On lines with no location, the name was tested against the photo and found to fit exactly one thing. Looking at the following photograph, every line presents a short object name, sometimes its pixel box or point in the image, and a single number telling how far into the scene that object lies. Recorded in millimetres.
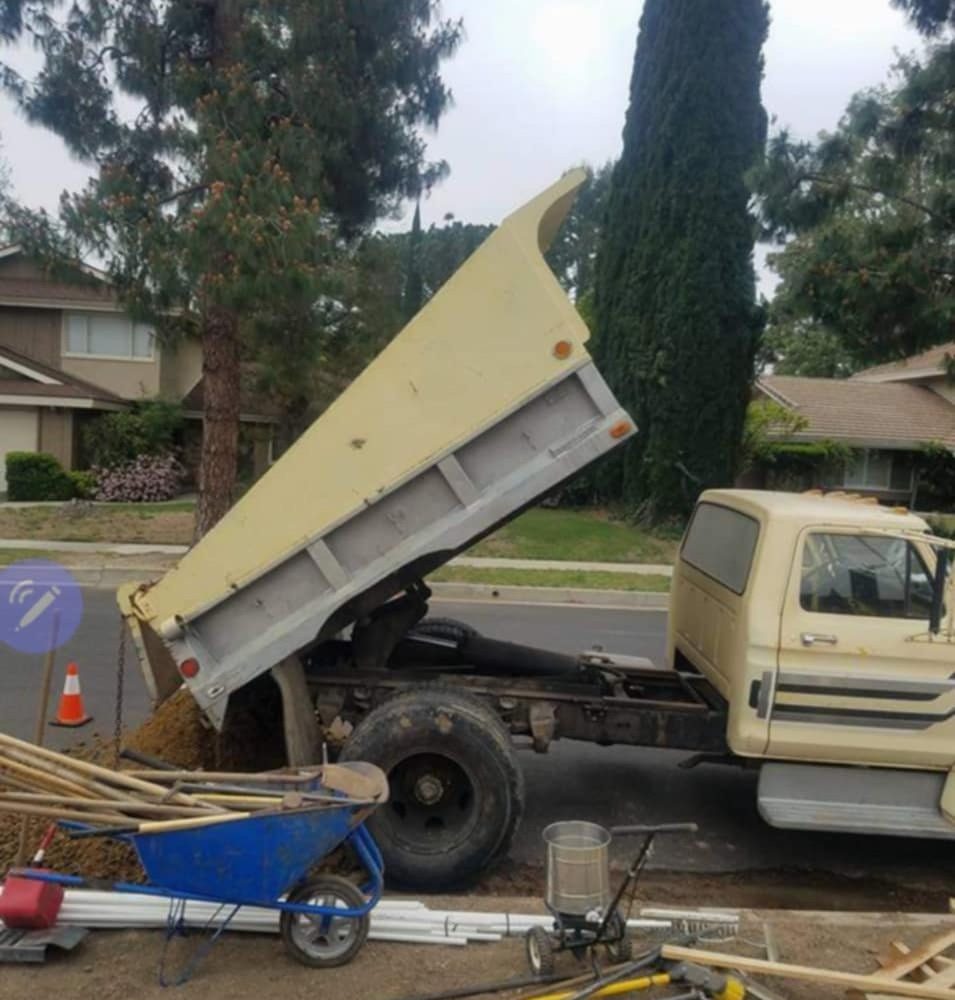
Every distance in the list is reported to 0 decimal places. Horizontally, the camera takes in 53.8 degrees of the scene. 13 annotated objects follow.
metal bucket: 3482
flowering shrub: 23250
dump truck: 4227
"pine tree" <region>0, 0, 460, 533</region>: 9680
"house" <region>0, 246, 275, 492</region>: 24906
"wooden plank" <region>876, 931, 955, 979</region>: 3424
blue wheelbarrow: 3344
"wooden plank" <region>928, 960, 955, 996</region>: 3318
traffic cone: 6703
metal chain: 4781
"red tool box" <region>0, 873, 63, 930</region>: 3484
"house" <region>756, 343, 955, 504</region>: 28125
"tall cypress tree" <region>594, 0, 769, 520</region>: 20031
